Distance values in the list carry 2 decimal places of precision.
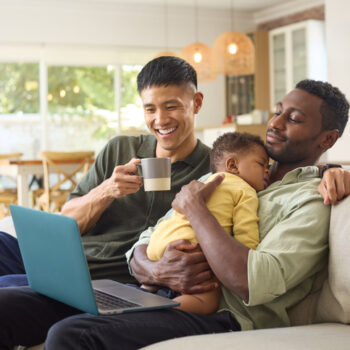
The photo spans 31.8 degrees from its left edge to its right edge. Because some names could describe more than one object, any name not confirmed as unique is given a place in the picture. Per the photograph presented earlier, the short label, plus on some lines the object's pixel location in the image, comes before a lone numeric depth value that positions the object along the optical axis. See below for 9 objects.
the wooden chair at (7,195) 5.82
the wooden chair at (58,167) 5.62
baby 1.55
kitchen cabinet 8.36
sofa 1.31
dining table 5.54
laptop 1.36
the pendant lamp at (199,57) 6.46
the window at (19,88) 8.20
